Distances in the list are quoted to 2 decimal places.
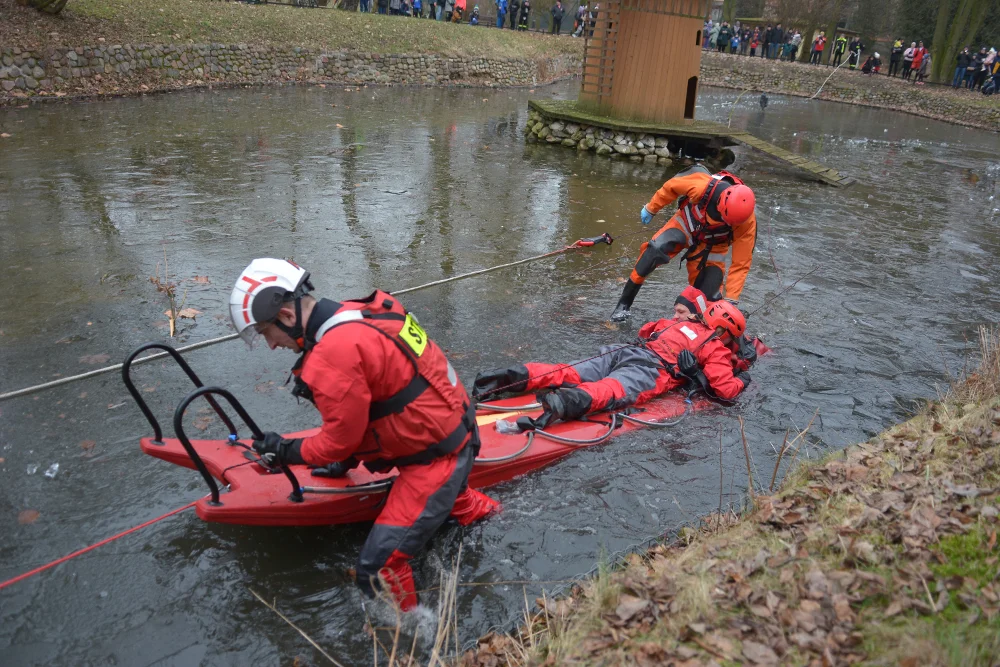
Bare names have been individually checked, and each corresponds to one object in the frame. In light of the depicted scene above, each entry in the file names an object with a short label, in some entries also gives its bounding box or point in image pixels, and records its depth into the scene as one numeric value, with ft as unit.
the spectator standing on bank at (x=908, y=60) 109.60
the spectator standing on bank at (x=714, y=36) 131.64
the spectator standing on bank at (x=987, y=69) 97.19
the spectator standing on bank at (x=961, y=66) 100.21
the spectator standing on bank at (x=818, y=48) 119.85
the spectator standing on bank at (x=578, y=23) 122.89
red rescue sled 12.53
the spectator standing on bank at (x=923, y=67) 109.49
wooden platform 49.16
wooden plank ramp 48.80
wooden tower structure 47.93
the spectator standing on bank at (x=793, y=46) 126.72
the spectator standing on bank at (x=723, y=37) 129.90
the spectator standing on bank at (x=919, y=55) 107.96
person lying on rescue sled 17.95
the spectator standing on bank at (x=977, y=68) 100.12
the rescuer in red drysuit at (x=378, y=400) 11.02
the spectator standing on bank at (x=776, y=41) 127.24
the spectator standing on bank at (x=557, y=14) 119.03
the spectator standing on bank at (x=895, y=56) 115.56
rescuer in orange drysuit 21.67
